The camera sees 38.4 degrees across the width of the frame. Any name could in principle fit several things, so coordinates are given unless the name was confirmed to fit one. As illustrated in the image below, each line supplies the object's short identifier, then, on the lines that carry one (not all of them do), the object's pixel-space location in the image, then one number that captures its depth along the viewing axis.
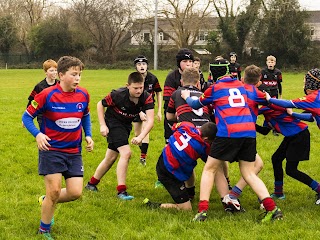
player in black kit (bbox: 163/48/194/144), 7.59
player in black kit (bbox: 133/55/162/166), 8.46
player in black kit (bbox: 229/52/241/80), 14.35
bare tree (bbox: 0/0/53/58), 67.16
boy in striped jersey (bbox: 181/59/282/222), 5.30
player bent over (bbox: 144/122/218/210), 5.70
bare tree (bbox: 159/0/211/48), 57.31
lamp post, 46.24
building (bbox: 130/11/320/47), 57.78
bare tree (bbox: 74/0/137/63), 59.88
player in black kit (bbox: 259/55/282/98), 12.49
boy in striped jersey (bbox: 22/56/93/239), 4.89
